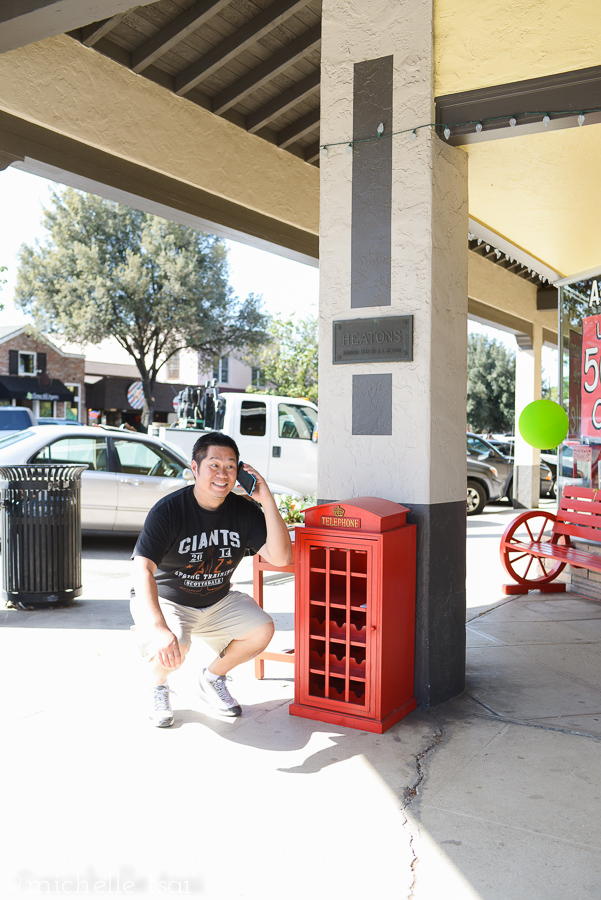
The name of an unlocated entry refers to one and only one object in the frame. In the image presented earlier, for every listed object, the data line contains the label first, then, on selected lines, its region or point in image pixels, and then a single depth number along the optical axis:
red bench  6.61
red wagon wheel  7.09
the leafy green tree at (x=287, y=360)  29.51
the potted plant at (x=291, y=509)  7.28
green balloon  6.68
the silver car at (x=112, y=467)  8.48
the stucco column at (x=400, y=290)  3.89
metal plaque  3.90
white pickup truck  11.05
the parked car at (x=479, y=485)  13.42
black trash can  5.92
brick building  31.72
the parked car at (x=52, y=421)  23.26
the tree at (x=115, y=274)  25.94
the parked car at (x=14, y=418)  16.61
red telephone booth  3.54
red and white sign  7.47
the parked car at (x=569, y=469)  7.80
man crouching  3.54
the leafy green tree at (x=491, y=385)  44.00
